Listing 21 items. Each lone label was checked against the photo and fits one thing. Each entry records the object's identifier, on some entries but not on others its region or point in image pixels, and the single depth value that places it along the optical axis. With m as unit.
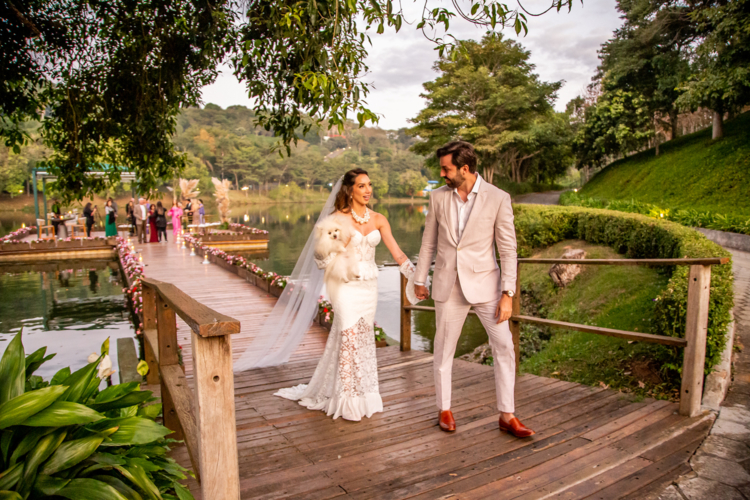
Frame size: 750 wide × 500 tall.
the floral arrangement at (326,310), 6.97
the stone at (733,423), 3.01
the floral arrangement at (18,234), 18.46
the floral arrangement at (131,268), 9.03
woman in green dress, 19.33
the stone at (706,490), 2.46
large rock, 10.83
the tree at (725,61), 14.82
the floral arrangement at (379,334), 5.93
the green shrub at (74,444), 1.62
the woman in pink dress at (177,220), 21.50
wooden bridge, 1.92
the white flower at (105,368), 2.24
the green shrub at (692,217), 12.14
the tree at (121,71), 4.53
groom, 3.06
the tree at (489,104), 29.64
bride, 3.66
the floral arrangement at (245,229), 22.03
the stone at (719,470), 2.59
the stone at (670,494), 2.46
